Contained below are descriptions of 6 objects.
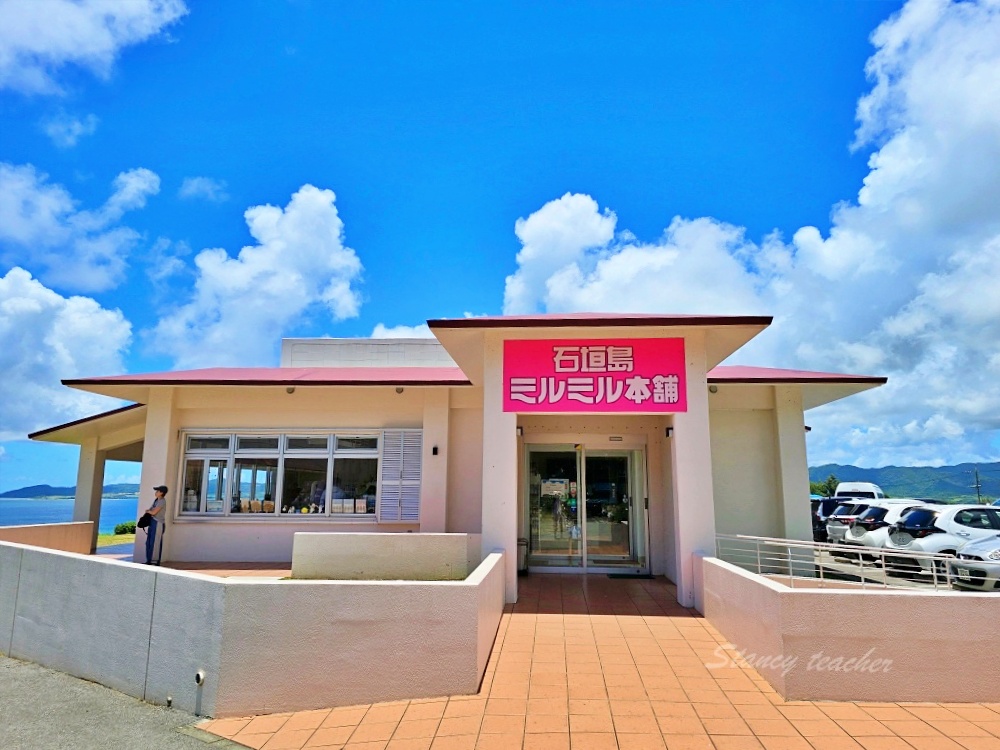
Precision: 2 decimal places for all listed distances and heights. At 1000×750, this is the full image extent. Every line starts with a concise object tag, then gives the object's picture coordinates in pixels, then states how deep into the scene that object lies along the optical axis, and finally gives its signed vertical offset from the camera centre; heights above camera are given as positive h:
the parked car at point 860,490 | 22.94 -0.22
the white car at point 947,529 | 10.66 -0.78
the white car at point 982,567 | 8.40 -1.10
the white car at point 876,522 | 12.74 -0.82
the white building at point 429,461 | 10.48 +0.38
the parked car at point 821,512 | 15.71 -0.82
